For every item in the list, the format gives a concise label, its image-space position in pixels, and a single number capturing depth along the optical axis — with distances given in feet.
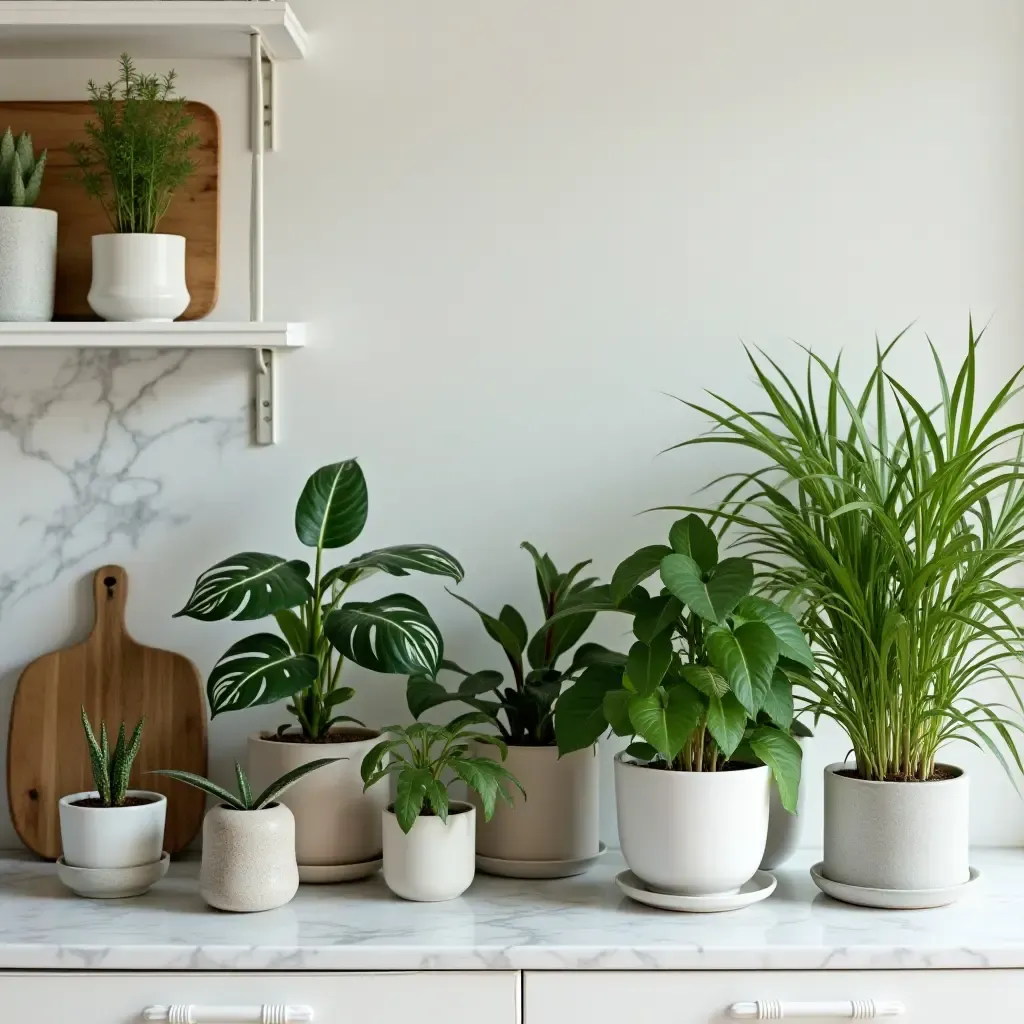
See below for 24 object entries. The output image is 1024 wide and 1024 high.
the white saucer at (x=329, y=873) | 5.16
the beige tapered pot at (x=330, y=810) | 5.16
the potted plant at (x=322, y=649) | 4.92
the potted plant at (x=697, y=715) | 4.58
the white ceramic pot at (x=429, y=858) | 4.85
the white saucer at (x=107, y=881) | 4.94
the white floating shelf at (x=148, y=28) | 5.20
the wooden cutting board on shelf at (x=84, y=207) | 5.75
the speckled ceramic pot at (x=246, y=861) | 4.74
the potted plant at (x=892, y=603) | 4.86
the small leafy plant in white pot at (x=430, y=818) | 4.82
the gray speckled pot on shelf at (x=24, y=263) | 5.33
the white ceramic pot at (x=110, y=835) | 4.95
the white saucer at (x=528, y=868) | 5.27
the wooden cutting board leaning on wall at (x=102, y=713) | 5.72
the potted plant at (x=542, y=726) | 5.28
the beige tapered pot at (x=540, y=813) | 5.28
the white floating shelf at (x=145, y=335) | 5.18
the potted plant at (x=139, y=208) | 5.26
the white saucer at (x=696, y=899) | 4.81
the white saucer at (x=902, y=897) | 4.84
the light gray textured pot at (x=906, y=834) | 4.86
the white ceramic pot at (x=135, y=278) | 5.26
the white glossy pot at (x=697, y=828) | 4.76
